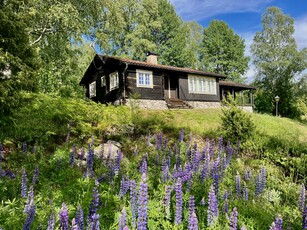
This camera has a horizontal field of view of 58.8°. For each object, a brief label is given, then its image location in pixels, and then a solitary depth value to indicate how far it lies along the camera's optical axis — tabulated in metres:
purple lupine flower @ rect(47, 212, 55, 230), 2.29
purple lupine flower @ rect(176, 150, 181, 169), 4.46
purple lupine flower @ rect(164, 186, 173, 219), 2.98
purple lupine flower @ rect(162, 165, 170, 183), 3.91
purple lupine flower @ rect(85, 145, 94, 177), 4.38
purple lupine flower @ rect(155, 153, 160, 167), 5.39
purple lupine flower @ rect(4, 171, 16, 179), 4.67
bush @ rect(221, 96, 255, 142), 8.98
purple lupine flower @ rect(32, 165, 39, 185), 3.89
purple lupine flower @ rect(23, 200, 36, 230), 2.46
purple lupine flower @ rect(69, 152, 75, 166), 5.02
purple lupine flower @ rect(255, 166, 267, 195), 4.26
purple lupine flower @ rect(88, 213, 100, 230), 2.34
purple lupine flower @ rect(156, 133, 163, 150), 6.17
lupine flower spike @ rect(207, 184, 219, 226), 2.89
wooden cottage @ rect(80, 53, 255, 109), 23.73
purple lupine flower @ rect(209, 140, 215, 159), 5.36
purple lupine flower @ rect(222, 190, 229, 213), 3.34
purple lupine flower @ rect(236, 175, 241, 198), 4.18
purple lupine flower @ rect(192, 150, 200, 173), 4.44
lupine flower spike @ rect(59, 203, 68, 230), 2.16
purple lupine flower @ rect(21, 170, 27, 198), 3.58
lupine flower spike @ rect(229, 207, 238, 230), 2.38
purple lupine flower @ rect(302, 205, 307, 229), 2.80
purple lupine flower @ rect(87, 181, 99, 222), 2.66
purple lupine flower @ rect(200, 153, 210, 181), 4.27
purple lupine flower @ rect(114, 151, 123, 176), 4.45
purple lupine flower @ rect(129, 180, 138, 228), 2.80
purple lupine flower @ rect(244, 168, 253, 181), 5.11
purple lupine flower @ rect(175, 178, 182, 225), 2.77
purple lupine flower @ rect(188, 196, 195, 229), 2.29
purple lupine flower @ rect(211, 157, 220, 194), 3.72
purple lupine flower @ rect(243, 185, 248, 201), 4.16
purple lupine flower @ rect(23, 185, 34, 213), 3.10
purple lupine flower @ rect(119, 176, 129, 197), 3.66
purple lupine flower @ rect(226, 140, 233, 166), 5.50
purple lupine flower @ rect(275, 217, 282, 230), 2.45
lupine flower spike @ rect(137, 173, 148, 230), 2.46
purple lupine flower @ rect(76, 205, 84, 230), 2.41
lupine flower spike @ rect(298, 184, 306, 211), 3.62
